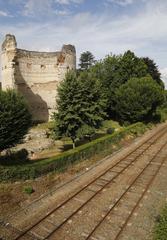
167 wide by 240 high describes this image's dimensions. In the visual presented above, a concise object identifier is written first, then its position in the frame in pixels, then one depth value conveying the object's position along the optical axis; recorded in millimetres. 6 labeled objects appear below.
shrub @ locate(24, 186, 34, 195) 15246
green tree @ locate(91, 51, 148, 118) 45562
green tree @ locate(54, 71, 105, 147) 25419
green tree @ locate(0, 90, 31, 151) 20938
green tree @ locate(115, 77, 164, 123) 39094
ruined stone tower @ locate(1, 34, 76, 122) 38031
